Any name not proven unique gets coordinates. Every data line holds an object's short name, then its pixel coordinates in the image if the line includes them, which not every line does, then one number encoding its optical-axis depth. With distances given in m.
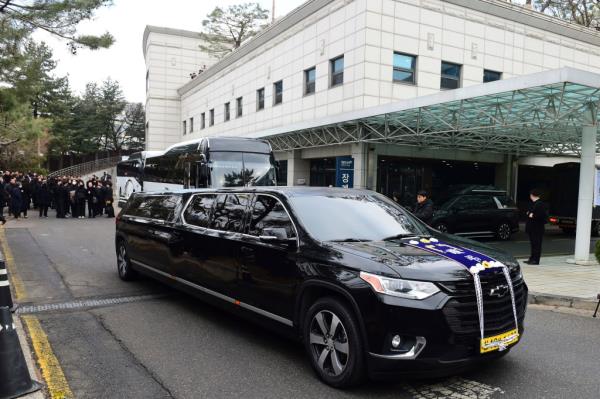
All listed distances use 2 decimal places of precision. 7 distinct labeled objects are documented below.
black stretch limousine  3.73
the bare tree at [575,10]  35.86
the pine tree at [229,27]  46.84
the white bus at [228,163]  15.74
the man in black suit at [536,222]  10.90
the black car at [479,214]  15.53
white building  19.84
